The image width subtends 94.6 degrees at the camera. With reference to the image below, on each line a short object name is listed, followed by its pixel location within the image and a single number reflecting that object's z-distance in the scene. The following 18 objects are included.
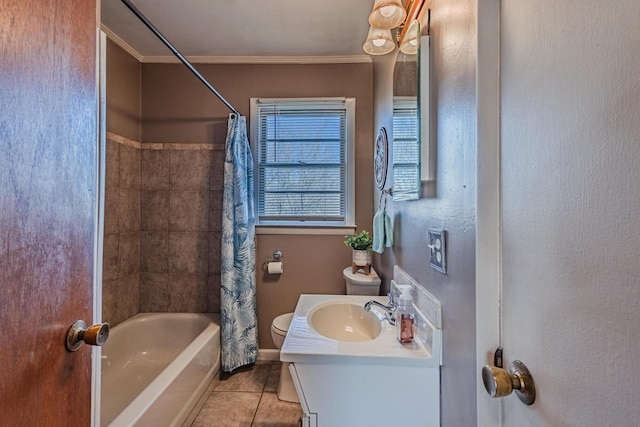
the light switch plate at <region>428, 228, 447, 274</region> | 0.98
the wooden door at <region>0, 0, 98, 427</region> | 0.52
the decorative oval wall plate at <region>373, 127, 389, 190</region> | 1.91
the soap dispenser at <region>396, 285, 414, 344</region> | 1.16
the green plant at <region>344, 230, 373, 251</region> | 2.09
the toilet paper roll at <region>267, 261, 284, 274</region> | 2.39
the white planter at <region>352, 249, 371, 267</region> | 2.10
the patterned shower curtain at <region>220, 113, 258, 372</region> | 2.22
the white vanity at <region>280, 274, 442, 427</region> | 1.04
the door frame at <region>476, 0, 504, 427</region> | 0.68
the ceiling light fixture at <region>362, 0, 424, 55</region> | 1.30
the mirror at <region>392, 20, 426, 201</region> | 1.25
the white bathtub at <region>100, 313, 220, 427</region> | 1.48
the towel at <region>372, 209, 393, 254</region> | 1.73
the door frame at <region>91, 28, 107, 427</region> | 0.81
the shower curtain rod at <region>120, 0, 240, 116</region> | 1.32
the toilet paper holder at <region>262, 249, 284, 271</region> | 2.47
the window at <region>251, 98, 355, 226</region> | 2.53
